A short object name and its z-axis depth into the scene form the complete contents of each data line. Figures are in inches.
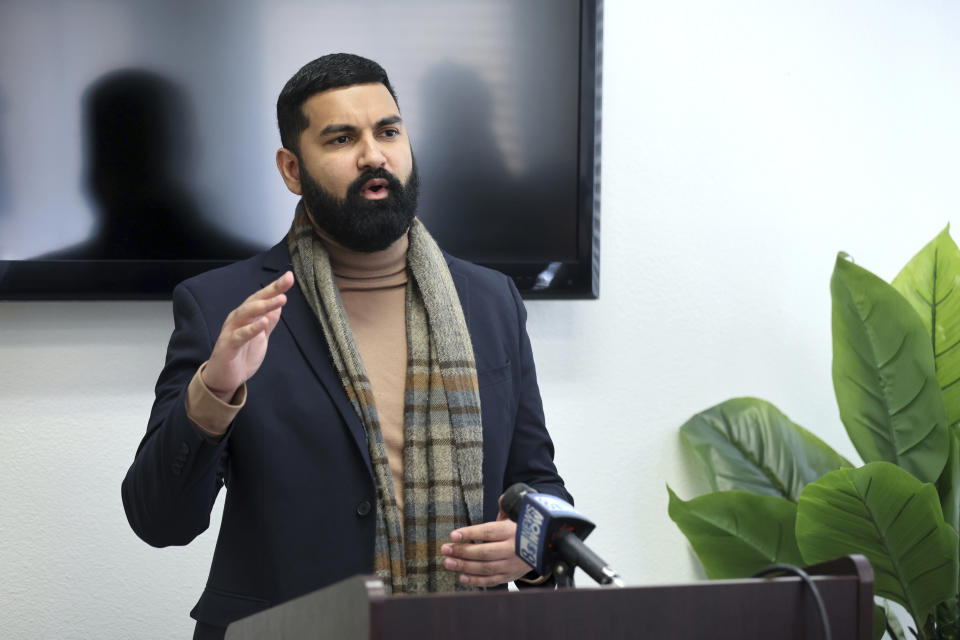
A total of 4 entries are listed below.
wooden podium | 89.0
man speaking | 112.5
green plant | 130.1
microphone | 94.6
